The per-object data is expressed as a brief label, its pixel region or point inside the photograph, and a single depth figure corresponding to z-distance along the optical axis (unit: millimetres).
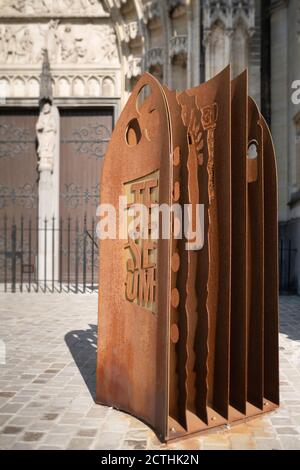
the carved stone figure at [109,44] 12538
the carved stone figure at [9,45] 12477
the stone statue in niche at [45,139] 12039
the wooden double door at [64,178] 12359
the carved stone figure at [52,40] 12469
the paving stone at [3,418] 3043
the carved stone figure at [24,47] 12484
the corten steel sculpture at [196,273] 2783
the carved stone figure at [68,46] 12492
